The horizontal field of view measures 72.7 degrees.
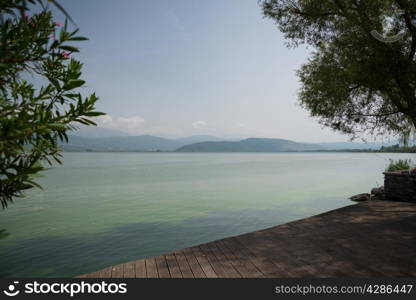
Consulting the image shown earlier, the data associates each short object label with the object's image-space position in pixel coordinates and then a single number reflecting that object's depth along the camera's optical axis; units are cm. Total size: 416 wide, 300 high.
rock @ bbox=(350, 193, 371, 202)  1658
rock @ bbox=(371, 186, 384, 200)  1450
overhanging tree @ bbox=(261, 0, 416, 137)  882
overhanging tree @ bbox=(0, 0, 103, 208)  241
